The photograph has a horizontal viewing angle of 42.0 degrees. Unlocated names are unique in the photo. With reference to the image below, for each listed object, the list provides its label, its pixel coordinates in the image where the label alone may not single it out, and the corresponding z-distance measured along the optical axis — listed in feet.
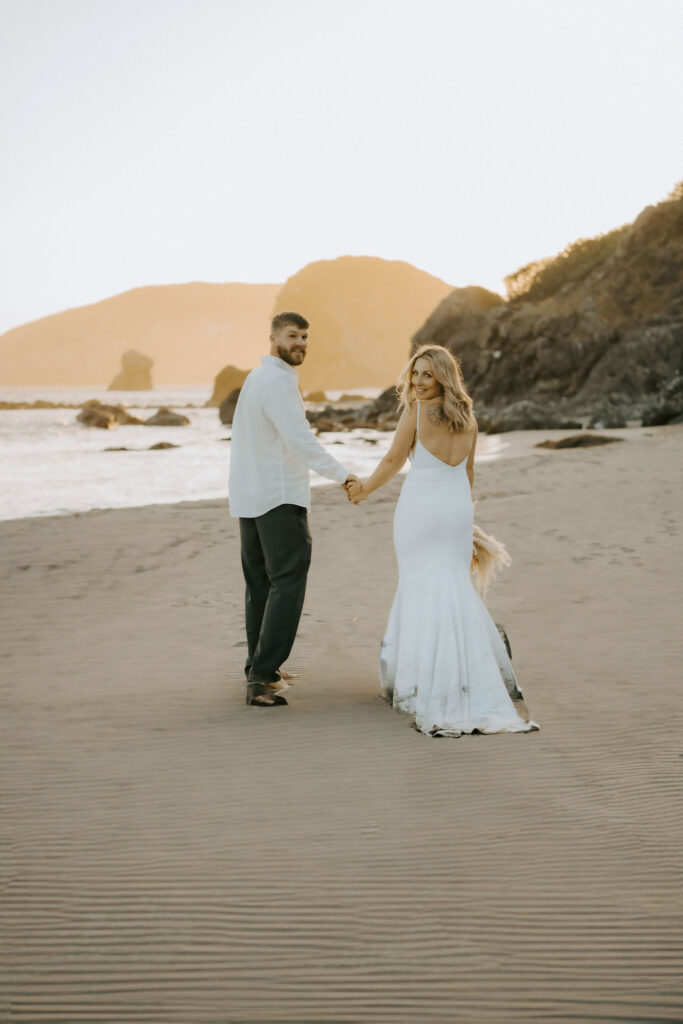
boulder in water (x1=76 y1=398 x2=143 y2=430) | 161.25
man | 15.87
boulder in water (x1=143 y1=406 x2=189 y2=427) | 166.91
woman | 15.10
